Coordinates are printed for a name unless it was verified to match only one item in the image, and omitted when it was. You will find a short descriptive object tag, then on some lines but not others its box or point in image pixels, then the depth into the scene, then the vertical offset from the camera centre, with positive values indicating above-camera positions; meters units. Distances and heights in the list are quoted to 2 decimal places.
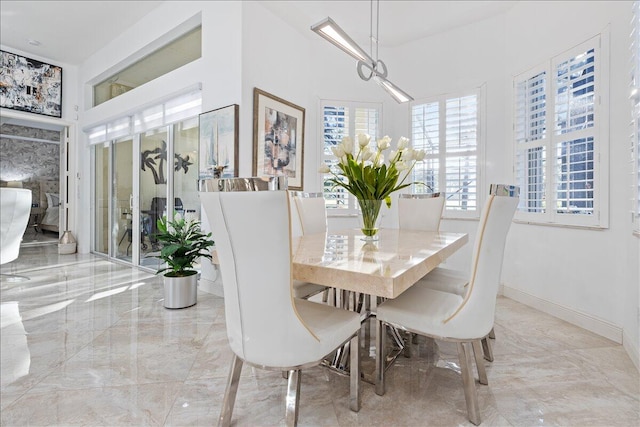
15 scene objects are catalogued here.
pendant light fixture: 1.79 +1.08
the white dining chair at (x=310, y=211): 2.48 +0.00
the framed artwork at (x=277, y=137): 3.22 +0.85
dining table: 1.02 -0.20
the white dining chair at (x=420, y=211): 2.79 +0.00
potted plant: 2.71 -0.45
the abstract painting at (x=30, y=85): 4.84 +2.10
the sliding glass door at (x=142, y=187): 3.70 +0.33
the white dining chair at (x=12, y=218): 3.34 -0.10
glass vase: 1.85 -0.04
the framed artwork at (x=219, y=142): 3.04 +0.71
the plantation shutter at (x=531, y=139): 2.86 +0.71
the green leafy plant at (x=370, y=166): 1.71 +0.26
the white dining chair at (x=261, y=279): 0.96 -0.24
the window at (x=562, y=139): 2.38 +0.64
